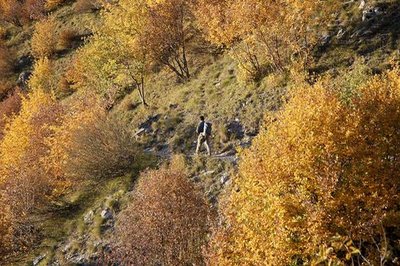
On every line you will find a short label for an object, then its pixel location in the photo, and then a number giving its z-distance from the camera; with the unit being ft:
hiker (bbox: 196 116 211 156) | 103.71
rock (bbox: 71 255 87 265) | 90.79
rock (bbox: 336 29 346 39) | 122.11
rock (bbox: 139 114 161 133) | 129.00
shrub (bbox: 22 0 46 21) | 268.91
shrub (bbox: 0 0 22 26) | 281.95
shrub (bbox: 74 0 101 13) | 241.14
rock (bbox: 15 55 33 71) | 240.94
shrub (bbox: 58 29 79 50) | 233.35
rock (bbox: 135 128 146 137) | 128.35
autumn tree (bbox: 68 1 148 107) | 139.13
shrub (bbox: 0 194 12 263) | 96.58
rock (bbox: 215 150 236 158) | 103.27
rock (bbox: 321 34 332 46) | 122.93
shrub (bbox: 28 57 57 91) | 204.95
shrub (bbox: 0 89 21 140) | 197.57
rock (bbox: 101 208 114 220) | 98.78
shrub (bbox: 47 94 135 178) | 114.21
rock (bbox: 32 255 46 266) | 97.04
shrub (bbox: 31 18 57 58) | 232.94
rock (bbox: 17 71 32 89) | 228.63
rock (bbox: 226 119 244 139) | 108.47
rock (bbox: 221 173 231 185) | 93.85
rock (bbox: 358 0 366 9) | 123.69
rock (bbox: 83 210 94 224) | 102.15
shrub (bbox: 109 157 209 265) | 73.10
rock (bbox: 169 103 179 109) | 134.83
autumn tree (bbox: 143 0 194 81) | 144.15
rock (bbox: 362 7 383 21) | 120.37
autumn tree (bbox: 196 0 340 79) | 116.88
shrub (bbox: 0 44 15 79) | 238.27
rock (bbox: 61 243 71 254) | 96.77
